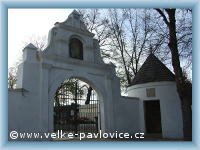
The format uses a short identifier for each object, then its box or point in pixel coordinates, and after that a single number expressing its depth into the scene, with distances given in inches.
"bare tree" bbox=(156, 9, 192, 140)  420.5
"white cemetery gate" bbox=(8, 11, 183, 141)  377.1
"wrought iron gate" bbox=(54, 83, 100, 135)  460.1
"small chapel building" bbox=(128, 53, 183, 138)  538.9
